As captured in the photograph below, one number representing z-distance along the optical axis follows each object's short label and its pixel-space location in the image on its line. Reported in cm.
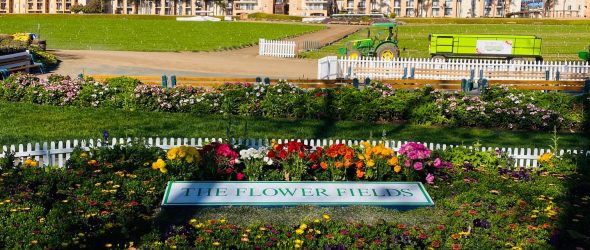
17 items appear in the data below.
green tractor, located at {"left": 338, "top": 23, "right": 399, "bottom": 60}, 2917
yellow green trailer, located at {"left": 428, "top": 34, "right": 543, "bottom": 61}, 2966
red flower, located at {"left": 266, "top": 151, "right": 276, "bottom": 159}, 955
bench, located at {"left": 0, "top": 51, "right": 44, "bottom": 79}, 2344
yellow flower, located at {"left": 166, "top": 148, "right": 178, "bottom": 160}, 928
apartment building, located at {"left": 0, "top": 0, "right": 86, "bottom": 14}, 13738
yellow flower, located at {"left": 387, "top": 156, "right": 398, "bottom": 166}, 942
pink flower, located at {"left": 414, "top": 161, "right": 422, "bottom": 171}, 947
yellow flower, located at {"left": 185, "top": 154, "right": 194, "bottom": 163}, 929
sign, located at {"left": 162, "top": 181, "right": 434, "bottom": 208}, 848
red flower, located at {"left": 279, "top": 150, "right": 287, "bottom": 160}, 948
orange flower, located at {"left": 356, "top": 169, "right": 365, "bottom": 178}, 945
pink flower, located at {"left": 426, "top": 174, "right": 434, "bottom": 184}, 952
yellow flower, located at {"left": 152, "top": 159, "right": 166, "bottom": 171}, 916
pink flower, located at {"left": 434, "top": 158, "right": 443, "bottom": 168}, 968
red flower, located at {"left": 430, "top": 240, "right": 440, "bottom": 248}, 715
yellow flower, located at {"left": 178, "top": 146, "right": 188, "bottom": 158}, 932
